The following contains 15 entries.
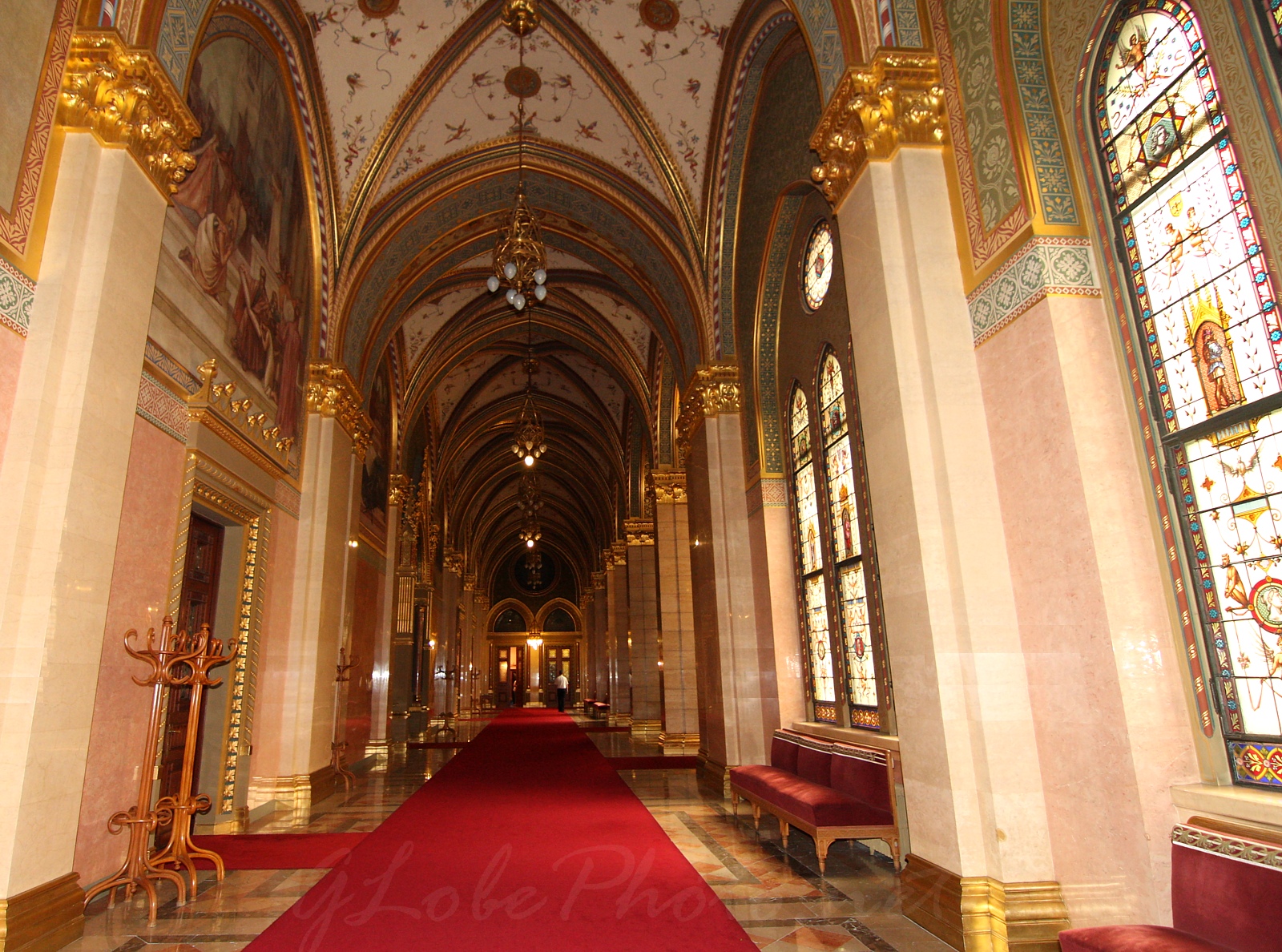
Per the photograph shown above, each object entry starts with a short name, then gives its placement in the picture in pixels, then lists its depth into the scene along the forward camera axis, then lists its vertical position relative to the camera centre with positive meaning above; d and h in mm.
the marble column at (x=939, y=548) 3812 +605
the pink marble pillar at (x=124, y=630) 4625 +372
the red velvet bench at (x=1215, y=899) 2639 -875
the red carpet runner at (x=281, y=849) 5660 -1253
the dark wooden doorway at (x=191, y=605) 6164 +752
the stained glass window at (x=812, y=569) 7680 +995
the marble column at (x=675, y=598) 13828 +1407
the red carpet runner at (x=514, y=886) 3932 -1295
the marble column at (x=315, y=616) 8461 +817
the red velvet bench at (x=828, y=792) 5074 -903
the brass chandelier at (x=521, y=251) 7102 +3973
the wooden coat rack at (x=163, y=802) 4531 -671
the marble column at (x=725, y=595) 8688 +898
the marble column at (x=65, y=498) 3734 +1019
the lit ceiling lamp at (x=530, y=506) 17500 +3918
